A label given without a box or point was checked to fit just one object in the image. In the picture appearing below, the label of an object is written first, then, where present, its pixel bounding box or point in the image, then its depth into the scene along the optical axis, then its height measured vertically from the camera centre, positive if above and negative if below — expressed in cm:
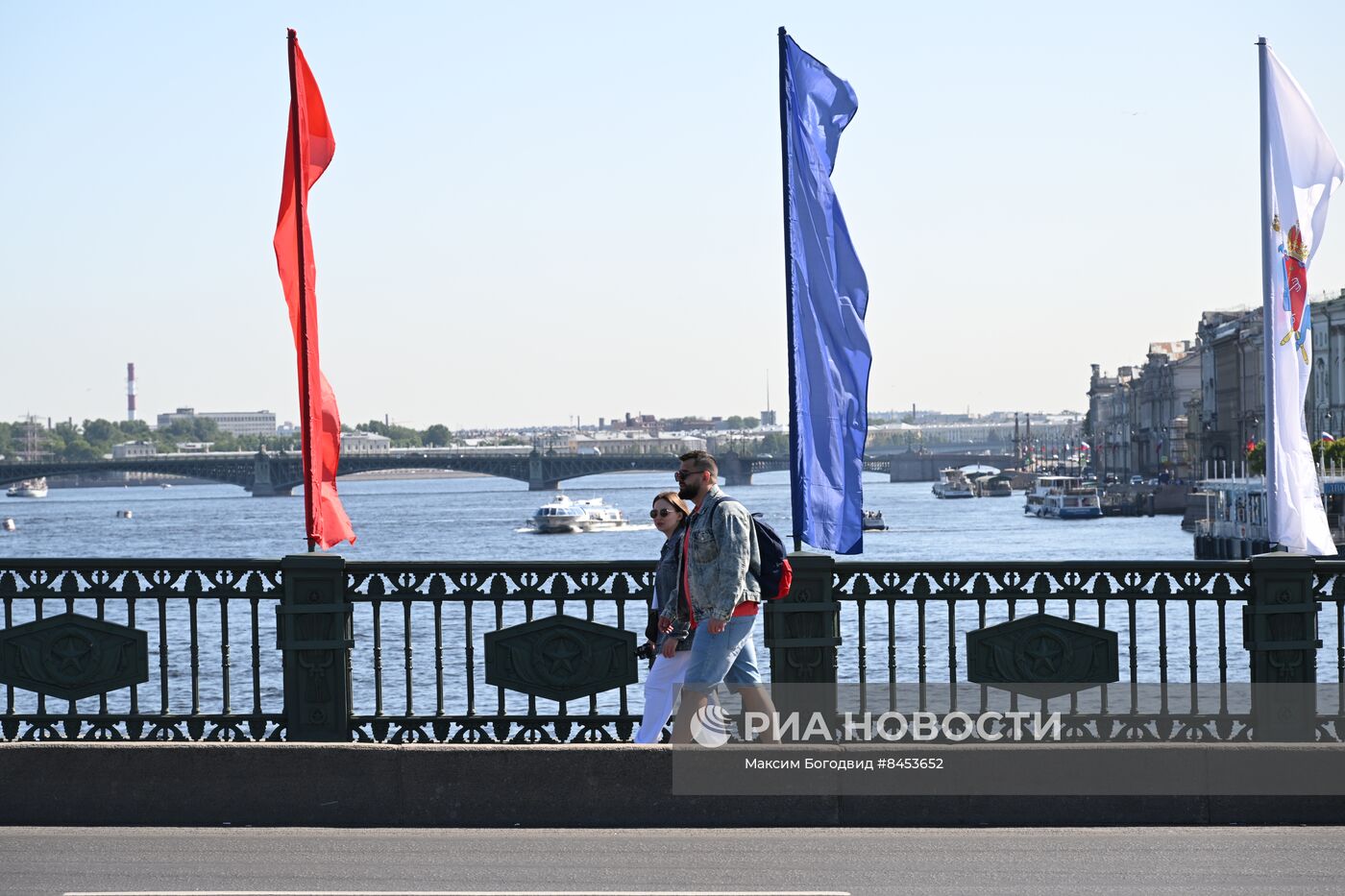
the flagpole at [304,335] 1881 +27
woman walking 1681 -111
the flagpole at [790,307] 1852 +36
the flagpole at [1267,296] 1900 +39
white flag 1909 +66
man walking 1639 -87
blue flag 1861 +16
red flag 1895 +47
